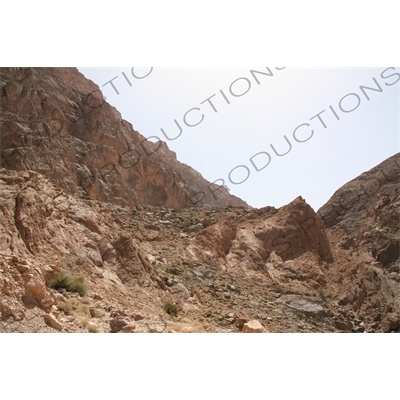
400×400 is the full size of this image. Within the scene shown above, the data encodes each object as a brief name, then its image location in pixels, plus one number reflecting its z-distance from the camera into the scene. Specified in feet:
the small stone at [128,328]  23.69
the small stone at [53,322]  20.77
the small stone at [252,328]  29.99
